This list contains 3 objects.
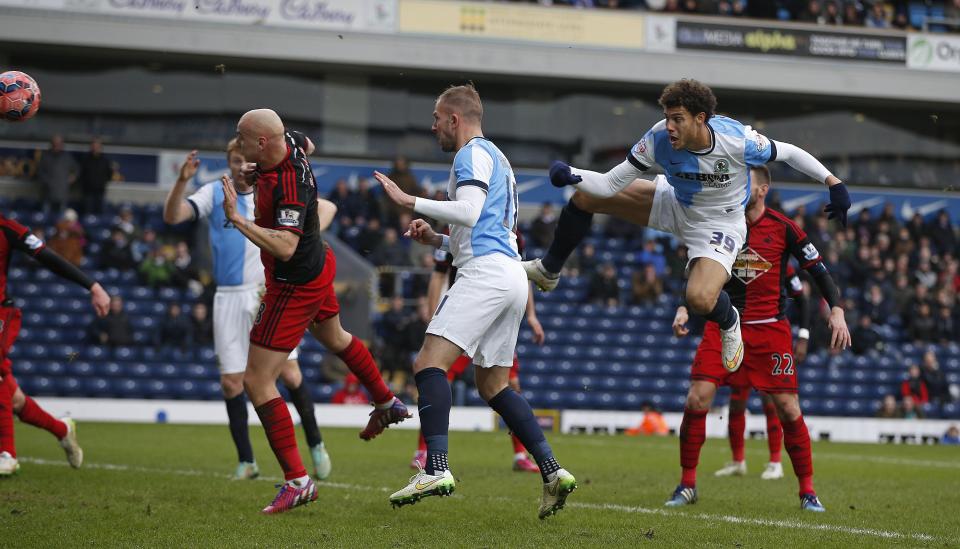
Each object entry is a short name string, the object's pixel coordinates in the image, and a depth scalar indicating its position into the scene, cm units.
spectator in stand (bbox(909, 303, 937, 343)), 2609
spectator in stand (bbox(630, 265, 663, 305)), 2575
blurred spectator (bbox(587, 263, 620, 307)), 2539
